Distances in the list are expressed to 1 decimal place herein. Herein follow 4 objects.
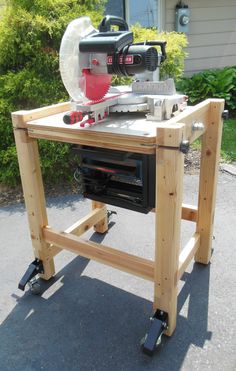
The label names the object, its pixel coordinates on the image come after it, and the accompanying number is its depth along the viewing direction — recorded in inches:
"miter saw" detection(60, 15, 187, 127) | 55.1
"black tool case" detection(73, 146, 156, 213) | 61.7
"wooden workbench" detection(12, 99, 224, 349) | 53.3
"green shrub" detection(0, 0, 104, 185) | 125.8
